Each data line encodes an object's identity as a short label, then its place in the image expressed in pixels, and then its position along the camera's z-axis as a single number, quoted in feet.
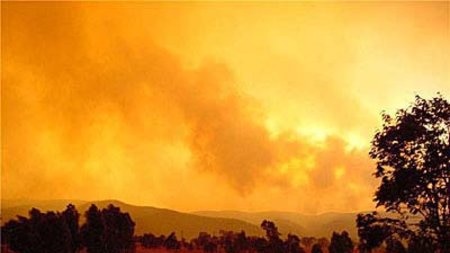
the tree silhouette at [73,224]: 297.12
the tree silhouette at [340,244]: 404.81
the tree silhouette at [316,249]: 379.76
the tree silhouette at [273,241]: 427.53
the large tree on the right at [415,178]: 102.63
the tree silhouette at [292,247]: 426.10
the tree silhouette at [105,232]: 305.53
